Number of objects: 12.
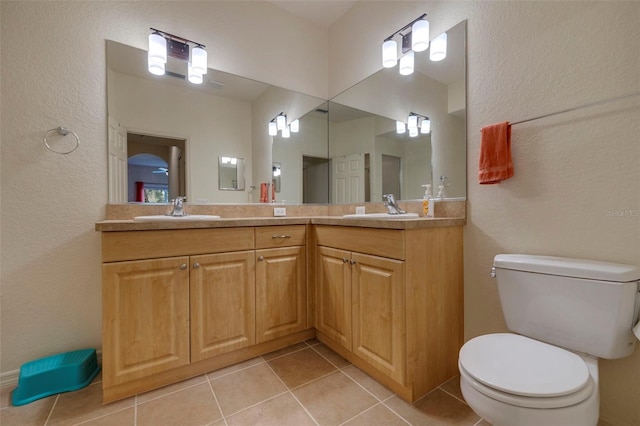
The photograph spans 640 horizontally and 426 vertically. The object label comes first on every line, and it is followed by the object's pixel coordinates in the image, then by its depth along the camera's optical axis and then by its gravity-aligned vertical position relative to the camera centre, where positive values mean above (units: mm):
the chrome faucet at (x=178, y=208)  1794 +32
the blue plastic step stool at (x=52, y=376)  1354 -842
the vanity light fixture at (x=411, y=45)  1703 +1102
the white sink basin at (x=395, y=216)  1590 -28
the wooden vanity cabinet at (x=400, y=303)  1304 -482
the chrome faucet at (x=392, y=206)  1752 +34
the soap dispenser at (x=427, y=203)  1674 +50
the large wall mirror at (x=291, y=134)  1717 +596
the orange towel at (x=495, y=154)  1354 +286
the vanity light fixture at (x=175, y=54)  1783 +1104
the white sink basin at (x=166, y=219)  1441 -33
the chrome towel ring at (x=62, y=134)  1548 +448
